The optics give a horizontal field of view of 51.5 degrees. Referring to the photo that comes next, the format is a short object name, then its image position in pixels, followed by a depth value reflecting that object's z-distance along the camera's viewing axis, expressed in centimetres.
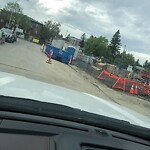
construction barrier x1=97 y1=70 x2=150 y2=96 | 1014
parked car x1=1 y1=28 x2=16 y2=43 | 1967
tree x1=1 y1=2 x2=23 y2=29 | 5098
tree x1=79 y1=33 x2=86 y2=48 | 7442
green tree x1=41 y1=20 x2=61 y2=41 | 6634
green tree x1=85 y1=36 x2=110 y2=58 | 6070
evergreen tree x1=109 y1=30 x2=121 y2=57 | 6117
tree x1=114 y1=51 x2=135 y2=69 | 6276
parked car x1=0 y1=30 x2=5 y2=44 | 1581
